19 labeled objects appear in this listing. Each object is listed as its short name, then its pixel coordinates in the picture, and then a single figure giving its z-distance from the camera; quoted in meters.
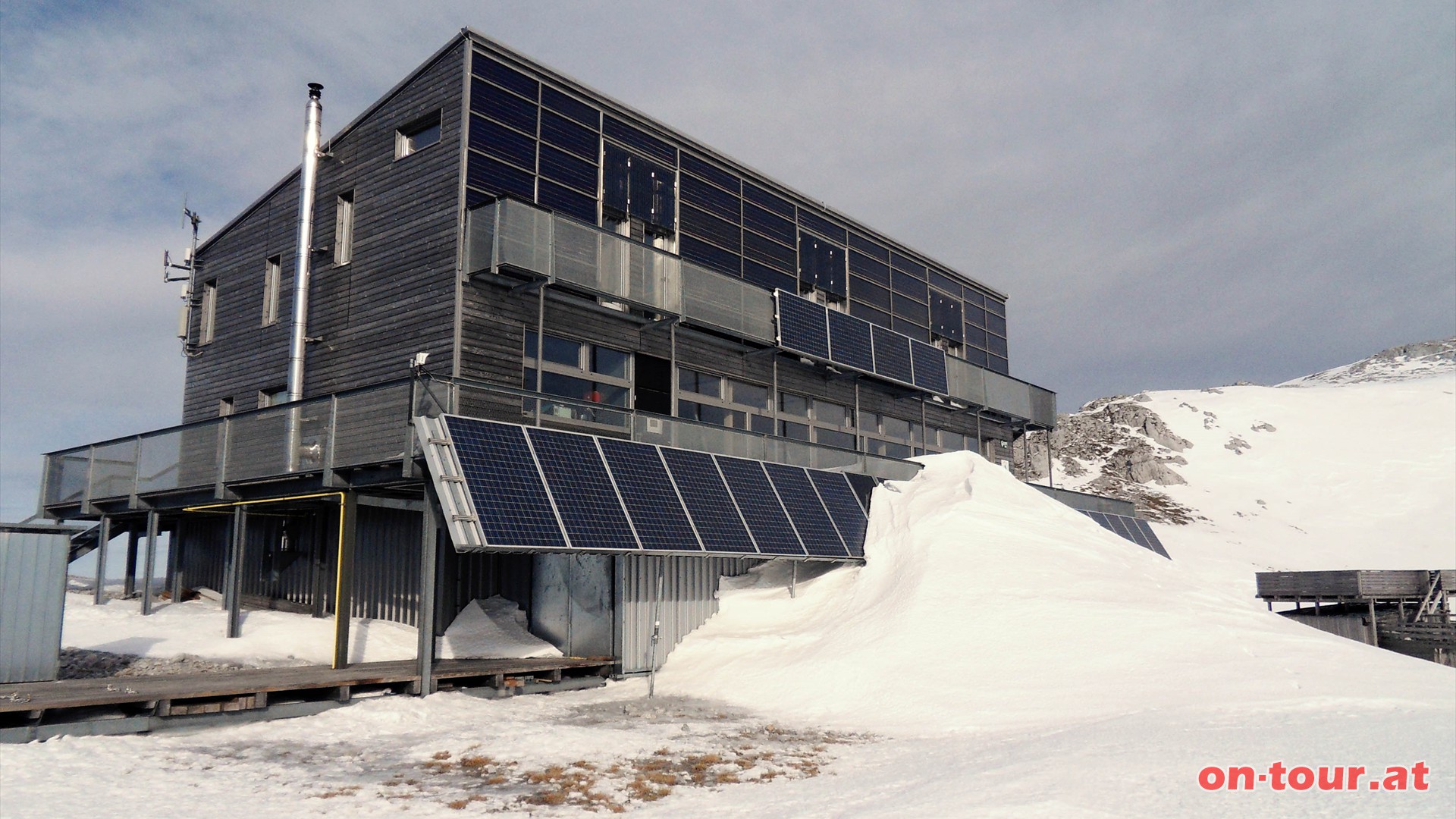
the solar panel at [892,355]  28.70
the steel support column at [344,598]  15.44
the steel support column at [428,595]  14.29
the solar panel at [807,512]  19.25
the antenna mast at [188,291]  26.38
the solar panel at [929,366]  30.28
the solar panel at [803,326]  25.31
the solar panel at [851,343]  26.95
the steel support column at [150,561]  20.39
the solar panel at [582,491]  14.97
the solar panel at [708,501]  17.20
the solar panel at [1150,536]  32.56
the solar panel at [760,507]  18.30
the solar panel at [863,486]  22.02
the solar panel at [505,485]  13.88
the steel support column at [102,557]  22.31
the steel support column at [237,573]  17.66
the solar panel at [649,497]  16.08
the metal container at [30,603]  14.17
